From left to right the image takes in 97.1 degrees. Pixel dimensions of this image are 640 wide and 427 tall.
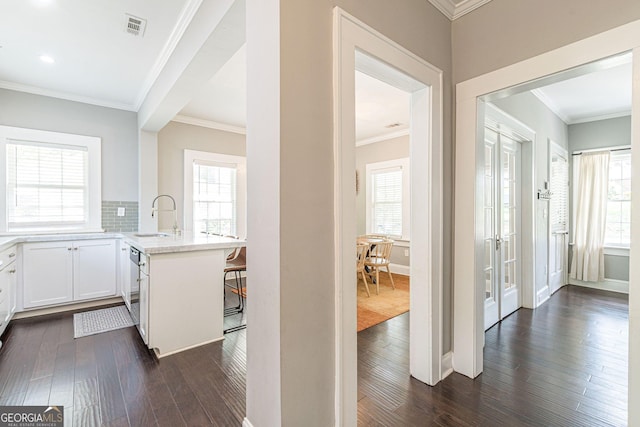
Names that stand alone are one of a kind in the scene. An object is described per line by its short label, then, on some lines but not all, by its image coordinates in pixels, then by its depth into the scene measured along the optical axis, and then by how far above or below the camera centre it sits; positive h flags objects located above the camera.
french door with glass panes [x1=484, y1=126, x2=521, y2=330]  3.01 -0.16
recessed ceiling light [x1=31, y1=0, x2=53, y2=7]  2.12 +1.59
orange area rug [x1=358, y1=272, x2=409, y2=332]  3.36 -1.26
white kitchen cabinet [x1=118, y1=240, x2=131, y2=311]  3.30 -0.76
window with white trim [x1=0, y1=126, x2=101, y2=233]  3.46 +0.40
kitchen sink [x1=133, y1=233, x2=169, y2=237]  3.70 -0.30
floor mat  2.98 -1.24
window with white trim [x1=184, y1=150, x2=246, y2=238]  4.74 +0.34
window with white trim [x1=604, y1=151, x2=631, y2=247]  4.46 +0.17
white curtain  4.55 -0.06
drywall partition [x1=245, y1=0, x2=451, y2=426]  1.25 +0.01
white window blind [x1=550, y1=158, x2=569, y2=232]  4.32 +0.27
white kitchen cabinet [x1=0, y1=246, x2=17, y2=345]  2.70 -0.75
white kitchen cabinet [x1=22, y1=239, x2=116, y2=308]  3.30 -0.73
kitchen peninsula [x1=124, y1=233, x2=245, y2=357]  2.43 -0.72
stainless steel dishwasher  2.48 -0.74
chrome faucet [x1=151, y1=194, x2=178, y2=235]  3.64 +0.00
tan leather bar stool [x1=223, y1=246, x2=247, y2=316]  3.35 -0.64
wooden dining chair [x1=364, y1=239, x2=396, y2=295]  4.51 -0.76
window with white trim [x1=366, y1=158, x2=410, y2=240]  5.56 +0.29
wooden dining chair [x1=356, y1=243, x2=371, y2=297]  4.34 -0.67
